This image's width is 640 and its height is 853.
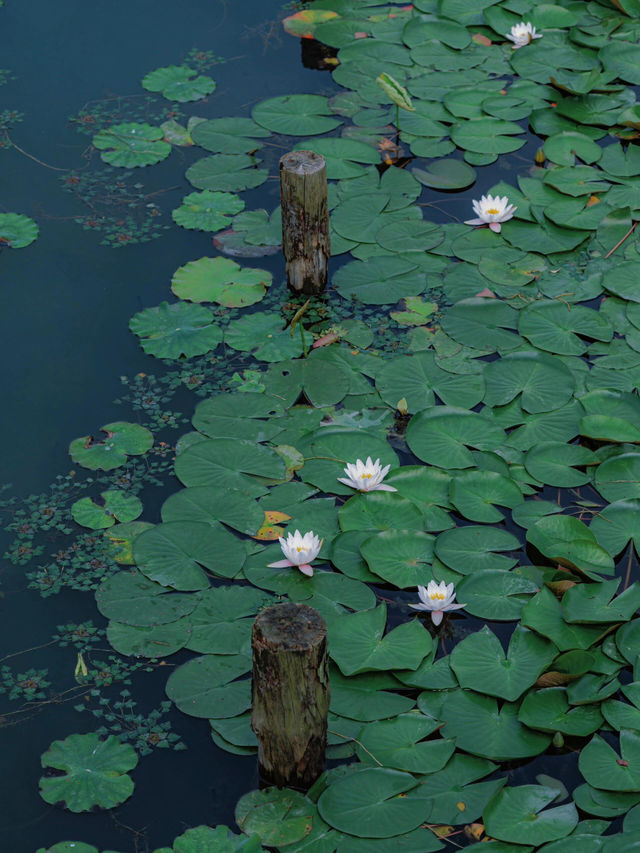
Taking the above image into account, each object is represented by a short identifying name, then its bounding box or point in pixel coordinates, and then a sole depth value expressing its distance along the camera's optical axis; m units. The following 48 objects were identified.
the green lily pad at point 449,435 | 3.94
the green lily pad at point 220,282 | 4.82
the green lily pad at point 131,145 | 5.73
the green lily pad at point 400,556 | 3.49
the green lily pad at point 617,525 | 3.59
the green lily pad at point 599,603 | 3.25
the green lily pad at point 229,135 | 5.78
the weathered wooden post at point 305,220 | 4.50
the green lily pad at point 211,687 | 3.14
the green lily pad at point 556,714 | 3.00
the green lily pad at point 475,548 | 3.53
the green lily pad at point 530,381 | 4.17
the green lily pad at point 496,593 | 3.38
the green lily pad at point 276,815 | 2.79
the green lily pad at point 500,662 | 3.10
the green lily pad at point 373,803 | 2.77
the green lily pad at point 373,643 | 3.18
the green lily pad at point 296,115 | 5.86
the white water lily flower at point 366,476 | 3.75
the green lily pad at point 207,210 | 5.25
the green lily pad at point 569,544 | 3.46
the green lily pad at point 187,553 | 3.53
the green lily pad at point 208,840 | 2.76
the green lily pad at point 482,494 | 3.73
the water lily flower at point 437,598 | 3.33
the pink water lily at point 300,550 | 3.47
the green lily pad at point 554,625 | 3.21
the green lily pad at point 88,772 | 2.93
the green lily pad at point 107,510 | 3.79
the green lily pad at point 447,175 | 5.48
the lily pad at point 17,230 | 5.21
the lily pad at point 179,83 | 6.22
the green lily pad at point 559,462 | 3.86
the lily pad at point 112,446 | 4.03
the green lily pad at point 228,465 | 3.88
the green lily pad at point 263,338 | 4.52
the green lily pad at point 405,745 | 2.92
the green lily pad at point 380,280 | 4.80
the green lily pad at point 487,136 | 5.67
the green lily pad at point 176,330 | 4.57
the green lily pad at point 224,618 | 3.32
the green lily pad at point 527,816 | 2.73
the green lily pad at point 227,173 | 5.52
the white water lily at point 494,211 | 5.09
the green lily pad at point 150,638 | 3.32
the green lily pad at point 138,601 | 3.41
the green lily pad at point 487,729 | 2.96
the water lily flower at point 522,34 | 6.45
